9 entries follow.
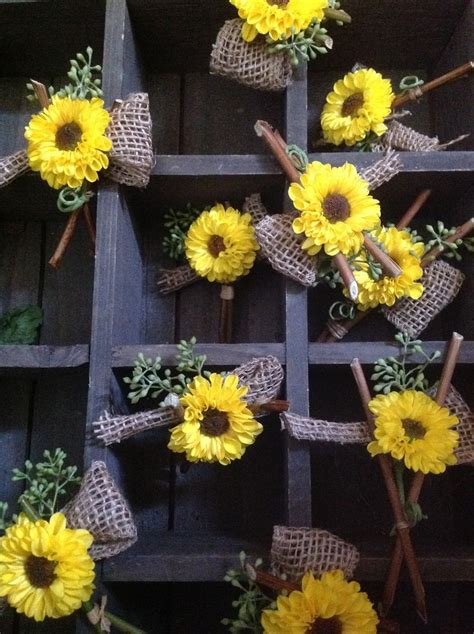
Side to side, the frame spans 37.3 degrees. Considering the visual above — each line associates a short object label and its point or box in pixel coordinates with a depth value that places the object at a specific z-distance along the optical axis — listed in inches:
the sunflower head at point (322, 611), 26.5
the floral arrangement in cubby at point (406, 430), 28.6
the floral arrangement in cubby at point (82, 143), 30.4
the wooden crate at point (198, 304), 31.0
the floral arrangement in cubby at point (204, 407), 28.6
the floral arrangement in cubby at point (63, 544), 26.5
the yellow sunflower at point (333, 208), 29.9
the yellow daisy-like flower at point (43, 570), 26.4
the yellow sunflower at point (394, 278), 32.3
